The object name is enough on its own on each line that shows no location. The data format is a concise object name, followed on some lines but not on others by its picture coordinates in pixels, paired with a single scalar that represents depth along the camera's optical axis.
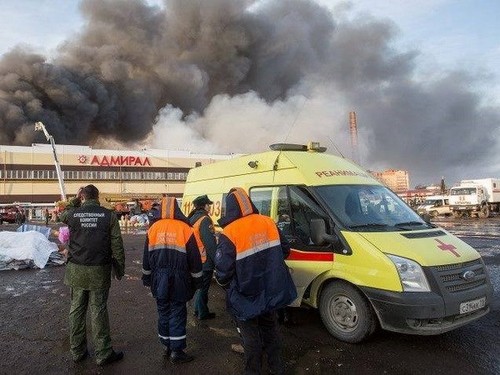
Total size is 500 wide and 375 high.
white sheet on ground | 9.27
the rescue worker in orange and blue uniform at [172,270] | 3.76
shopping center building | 54.12
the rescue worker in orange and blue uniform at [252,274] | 3.21
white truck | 29.62
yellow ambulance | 3.82
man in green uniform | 3.84
